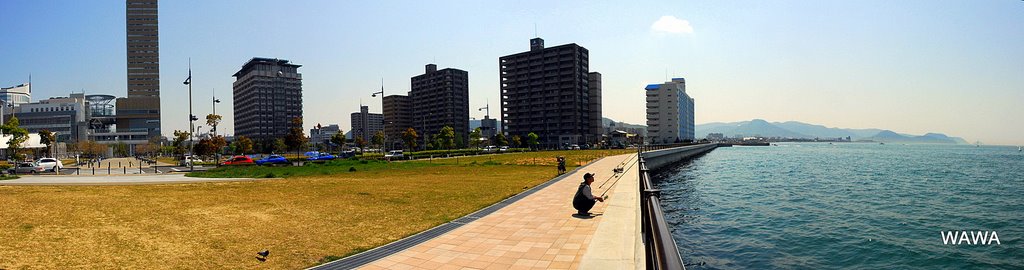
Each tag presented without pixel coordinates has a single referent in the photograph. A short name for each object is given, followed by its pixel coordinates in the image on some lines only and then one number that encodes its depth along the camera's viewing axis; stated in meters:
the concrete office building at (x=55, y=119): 133.50
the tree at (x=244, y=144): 75.46
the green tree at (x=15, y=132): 38.97
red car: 47.64
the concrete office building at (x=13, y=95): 184.62
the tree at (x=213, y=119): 56.25
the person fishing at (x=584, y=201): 11.80
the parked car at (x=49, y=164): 37.09
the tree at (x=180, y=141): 65.75
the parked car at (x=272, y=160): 47.34
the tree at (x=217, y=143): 53.50
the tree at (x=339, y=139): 70.38
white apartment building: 190.50
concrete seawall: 55.62
